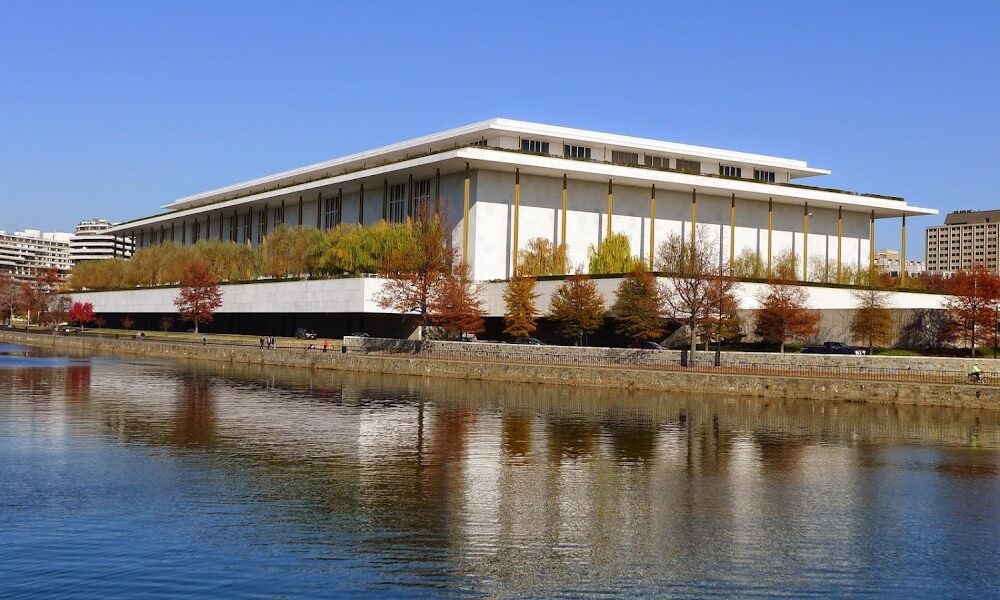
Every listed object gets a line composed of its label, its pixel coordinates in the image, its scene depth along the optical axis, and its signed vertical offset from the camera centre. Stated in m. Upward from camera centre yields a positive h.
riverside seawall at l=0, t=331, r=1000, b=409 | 44.72 -2.15
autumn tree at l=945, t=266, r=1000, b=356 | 59.66 +2.02
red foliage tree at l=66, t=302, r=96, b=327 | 124.56 +1.33
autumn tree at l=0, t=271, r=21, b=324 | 149.35 +3.69
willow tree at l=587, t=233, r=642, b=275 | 82.62 +6.27
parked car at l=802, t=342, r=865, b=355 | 60.44 -0.56
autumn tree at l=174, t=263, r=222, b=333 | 99.69 +2.91
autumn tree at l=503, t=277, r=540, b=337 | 72.38 +1.76
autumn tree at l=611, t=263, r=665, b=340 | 65.25 +1.88
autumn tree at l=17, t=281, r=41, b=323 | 146.24 +3.24
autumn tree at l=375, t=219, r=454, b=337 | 71.00 +4.17
